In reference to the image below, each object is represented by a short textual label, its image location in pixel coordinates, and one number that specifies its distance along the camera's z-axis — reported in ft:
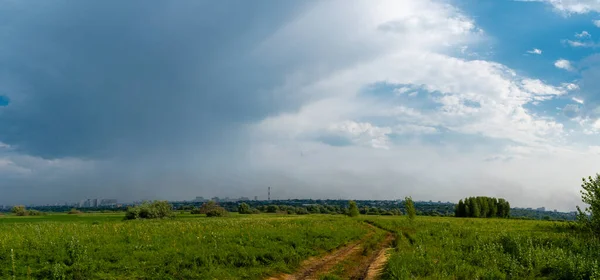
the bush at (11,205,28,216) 318.10
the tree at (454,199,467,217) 414.78
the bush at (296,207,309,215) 433.48
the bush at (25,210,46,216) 323.74
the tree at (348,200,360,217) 267.59
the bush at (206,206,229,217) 319.55
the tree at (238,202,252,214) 407.13
